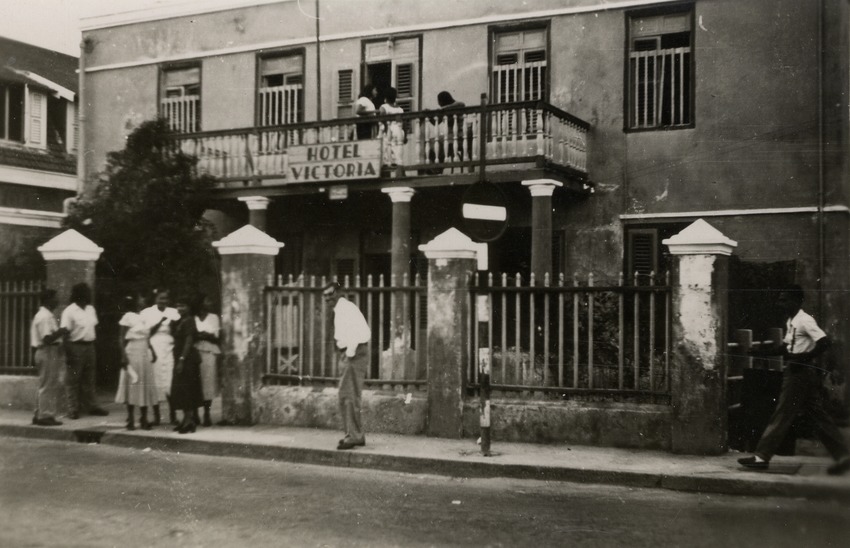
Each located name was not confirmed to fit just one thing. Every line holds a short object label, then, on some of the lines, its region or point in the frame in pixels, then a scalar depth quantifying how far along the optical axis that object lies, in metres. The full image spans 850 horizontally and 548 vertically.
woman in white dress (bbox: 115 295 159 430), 9.67
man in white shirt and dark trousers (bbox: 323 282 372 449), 8.26
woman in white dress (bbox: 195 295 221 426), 9.61
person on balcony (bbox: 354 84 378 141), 14.57
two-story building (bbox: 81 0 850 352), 12.29
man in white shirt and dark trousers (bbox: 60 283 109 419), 10.42
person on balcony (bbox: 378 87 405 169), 14.12
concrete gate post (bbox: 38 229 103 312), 11.10
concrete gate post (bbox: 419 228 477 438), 8.86
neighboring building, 12.66
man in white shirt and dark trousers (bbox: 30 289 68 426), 10.12
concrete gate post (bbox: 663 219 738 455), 7.85
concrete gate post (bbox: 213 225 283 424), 9.87
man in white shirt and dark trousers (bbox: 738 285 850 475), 6.95
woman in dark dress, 9.36
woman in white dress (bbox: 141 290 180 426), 9.74
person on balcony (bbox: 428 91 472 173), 13.50
